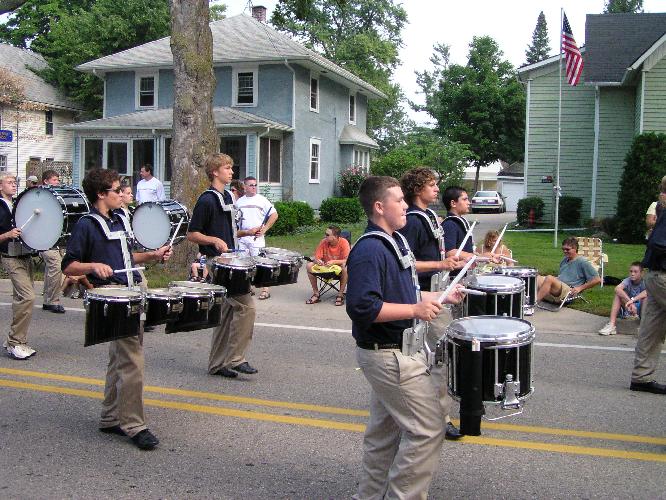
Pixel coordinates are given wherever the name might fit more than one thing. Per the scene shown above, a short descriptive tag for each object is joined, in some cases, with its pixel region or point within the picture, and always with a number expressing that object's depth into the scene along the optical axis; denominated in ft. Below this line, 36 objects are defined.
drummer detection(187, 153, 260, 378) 24.48
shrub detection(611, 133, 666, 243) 71.41
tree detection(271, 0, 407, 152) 166.40
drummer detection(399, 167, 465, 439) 18.78
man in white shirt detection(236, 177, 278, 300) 41.45
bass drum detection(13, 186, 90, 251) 27.35
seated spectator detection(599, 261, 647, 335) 34.12
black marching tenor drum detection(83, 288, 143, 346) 17.99
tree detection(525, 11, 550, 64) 313.73
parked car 157.48
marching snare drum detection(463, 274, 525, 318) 19.67
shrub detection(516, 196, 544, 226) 94.89
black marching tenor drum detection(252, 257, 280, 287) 25.23
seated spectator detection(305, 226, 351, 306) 41.11
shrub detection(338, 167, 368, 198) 113.50
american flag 71.87
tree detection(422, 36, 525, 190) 194.80
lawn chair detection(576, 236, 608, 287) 44.80
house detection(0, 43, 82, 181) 135.13
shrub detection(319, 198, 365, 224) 100.22
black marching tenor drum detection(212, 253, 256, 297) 24.16
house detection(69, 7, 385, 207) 98.07
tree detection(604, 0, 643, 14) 271.28
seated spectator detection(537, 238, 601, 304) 39.09
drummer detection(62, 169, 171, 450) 18.71
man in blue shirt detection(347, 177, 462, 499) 12.70
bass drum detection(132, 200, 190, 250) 31.17
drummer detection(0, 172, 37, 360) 27.81
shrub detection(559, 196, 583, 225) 93.71
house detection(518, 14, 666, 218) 89.76
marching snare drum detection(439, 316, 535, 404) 13.96
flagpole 70.62
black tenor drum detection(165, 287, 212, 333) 20.79
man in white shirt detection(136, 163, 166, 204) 59.52
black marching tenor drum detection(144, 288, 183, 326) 19.44
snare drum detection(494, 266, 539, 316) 24.29
